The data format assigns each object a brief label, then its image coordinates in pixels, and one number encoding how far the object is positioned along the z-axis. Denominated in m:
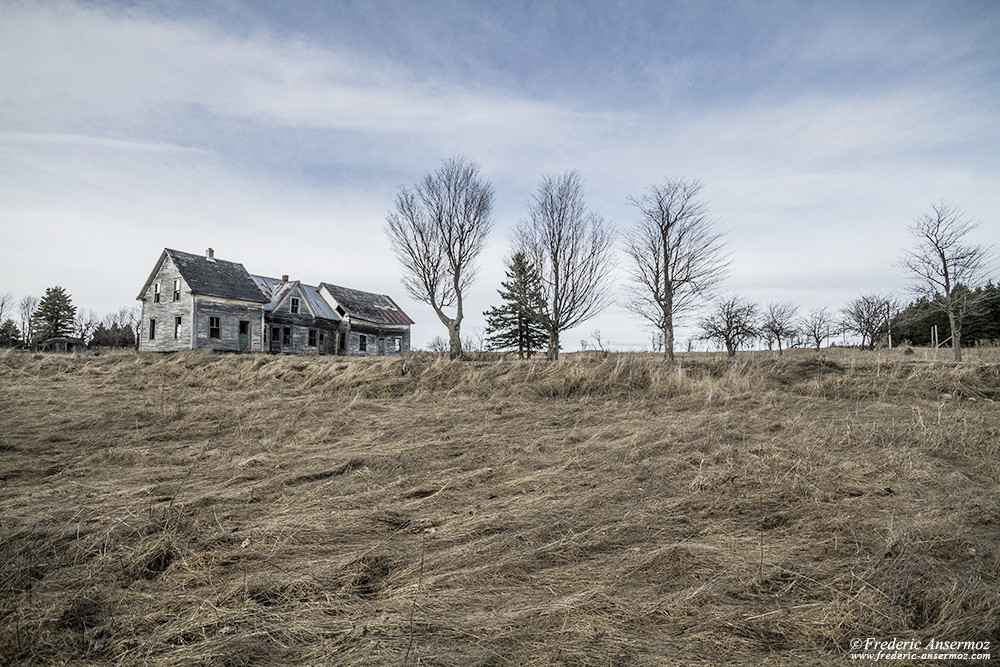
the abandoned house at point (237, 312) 25.91
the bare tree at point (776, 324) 32.50
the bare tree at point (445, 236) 22.70
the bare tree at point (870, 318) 36.66
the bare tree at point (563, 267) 20.23
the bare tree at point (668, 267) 18.55
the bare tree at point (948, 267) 18.22
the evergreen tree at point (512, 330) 36.66
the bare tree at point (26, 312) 58.03
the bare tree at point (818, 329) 37.88
